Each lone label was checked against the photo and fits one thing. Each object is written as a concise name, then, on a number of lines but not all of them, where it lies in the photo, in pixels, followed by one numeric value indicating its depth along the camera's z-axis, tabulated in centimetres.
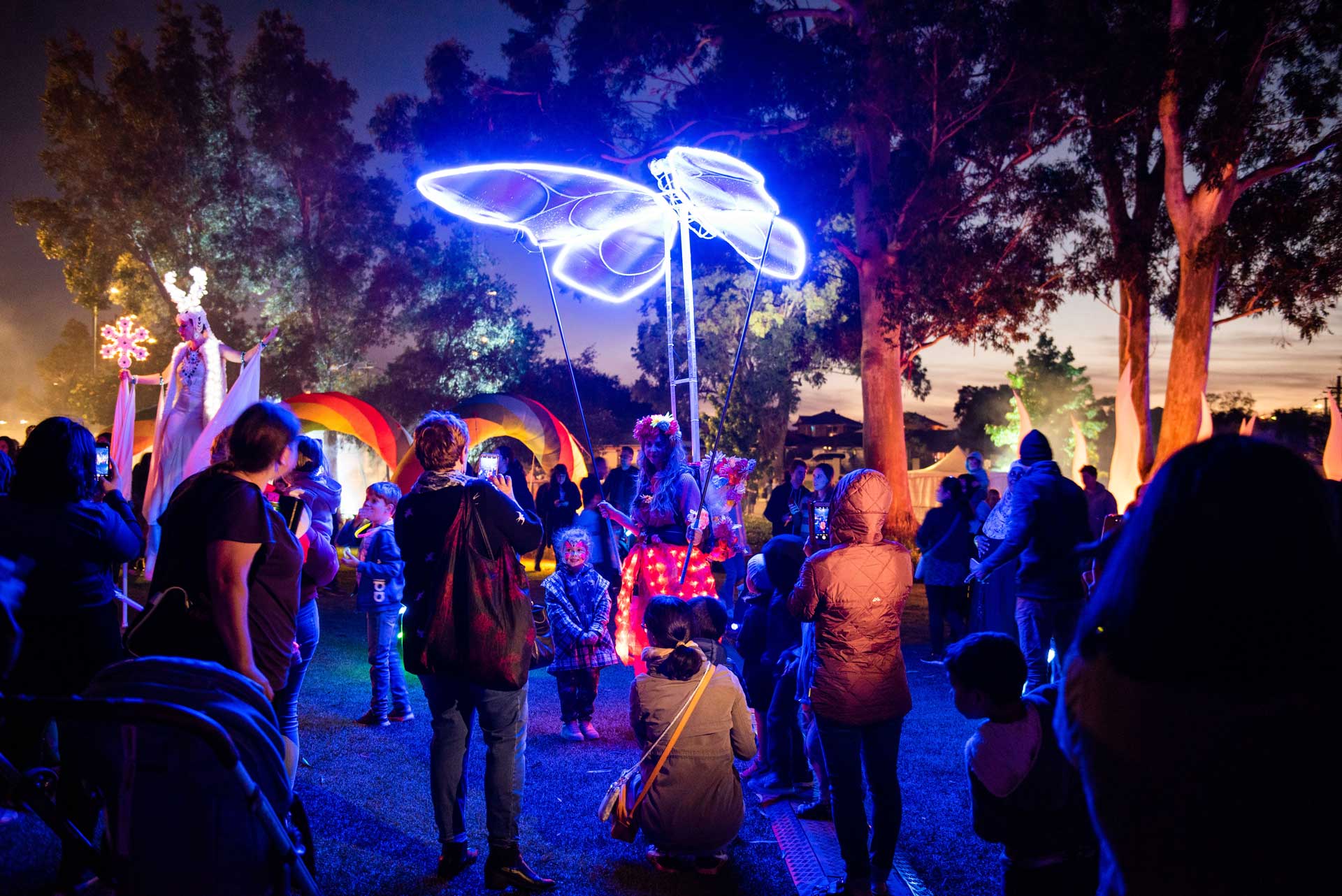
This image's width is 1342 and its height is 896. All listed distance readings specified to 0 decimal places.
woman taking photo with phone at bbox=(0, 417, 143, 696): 312
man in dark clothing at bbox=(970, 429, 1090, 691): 514
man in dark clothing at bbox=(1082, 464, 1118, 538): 902
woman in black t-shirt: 256
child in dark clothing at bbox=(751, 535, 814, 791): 411
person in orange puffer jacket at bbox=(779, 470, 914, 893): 310
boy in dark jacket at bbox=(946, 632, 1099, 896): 224
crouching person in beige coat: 331
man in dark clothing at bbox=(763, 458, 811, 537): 998
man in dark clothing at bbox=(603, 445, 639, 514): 932
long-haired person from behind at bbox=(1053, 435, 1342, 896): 111
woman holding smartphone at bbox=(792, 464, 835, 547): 950
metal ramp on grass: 327
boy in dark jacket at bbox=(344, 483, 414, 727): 538
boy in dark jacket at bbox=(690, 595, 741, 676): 374
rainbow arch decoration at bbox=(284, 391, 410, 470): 1509
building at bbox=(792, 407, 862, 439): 3519
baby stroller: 182
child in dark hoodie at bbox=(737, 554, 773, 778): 436
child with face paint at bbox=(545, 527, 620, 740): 520
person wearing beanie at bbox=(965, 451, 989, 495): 832
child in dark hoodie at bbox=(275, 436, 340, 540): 471
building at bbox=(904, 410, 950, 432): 5772
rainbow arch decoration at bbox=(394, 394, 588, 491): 1513
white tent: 2933
